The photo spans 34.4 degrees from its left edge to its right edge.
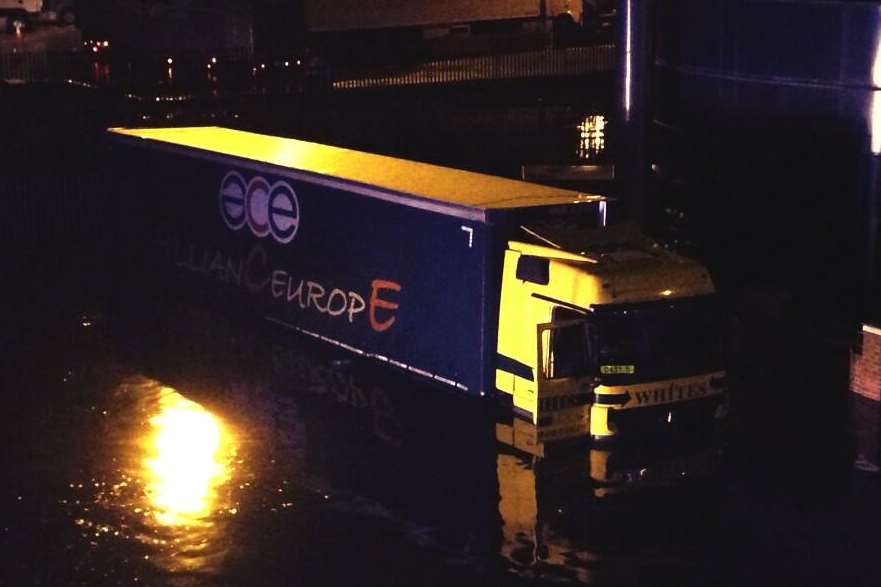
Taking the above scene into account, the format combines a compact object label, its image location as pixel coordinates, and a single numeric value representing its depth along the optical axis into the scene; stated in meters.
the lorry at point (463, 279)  20.88
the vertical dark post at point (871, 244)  26.66
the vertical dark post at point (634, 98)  33.28
